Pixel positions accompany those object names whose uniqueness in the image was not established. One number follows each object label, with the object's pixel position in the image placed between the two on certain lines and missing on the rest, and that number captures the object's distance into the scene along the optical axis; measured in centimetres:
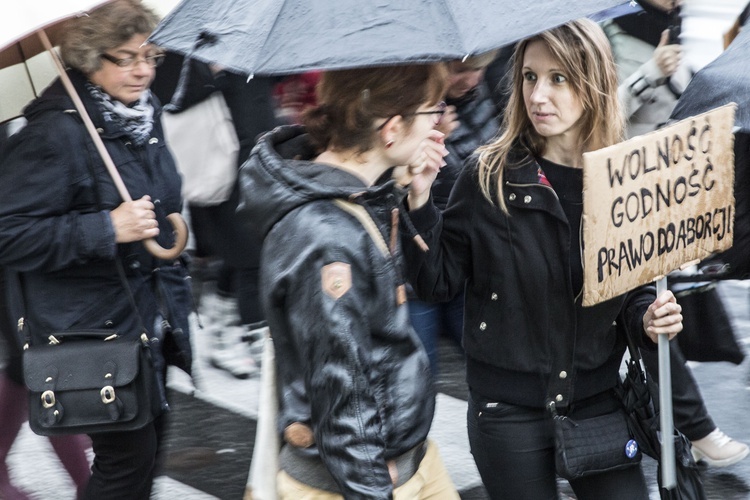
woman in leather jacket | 498
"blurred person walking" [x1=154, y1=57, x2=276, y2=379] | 1033
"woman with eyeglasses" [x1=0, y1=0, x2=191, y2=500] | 693
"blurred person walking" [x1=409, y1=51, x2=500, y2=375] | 848
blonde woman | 629
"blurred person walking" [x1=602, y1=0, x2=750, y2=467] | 934
